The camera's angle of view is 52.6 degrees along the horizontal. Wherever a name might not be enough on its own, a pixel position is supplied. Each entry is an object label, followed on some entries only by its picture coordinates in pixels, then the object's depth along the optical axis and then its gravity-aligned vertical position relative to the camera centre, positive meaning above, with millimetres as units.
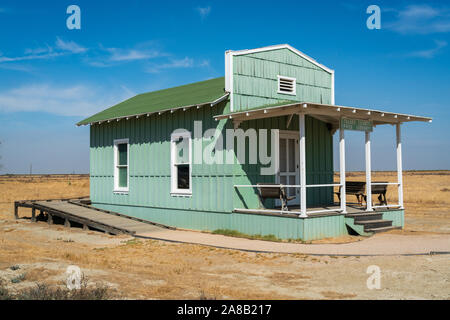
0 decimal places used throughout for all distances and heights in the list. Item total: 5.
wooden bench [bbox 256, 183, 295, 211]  12398 -573
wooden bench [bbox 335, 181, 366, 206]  14320 -507
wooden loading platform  14148 -1497
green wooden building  12508 +662
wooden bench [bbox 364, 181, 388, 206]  14211 -559
